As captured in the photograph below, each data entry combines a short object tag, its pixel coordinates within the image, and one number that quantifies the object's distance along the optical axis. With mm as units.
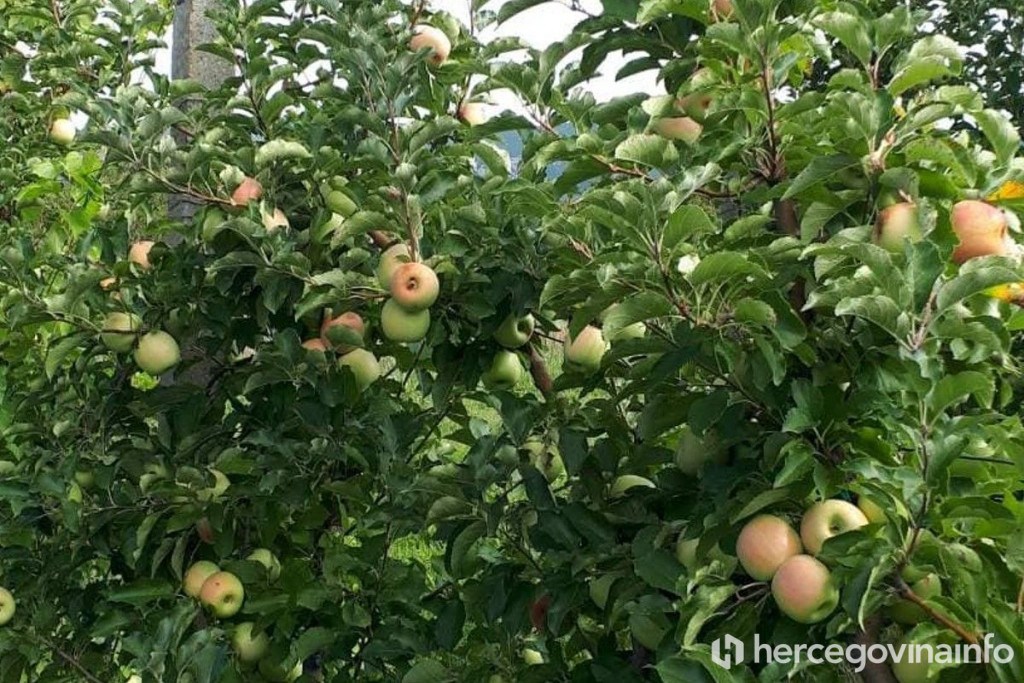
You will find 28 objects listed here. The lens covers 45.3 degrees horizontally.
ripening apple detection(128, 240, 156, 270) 2309
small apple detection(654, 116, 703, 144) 1601
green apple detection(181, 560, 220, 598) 2104
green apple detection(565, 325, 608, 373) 1808
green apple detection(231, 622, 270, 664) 2082
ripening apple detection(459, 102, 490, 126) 2264
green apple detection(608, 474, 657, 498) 1756
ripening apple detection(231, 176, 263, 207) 2027
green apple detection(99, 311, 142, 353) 2174
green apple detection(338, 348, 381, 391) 2066
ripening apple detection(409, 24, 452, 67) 2131
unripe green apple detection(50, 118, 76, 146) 3297
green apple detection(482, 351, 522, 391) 2016
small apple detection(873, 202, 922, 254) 1320
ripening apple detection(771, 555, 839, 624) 1292
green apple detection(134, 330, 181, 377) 2139
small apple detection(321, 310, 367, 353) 1931
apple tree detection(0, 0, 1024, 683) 1323
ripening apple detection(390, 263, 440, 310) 1796
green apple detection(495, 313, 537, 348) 1918
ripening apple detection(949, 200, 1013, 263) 1367
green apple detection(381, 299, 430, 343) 1840
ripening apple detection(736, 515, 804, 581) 1336
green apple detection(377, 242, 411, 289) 1856
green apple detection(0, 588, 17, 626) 2363
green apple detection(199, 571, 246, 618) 2076
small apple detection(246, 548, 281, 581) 2148
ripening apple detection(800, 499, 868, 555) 1324
